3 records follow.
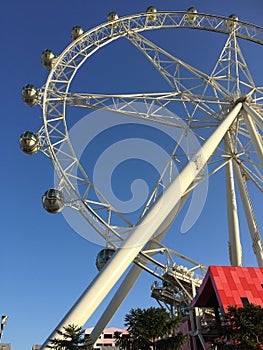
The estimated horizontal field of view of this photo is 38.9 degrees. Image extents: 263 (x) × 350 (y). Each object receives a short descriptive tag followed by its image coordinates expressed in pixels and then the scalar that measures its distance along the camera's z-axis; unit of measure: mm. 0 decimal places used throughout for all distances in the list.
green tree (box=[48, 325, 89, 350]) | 11023
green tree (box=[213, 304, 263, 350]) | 12914
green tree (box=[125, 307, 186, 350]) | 13328
